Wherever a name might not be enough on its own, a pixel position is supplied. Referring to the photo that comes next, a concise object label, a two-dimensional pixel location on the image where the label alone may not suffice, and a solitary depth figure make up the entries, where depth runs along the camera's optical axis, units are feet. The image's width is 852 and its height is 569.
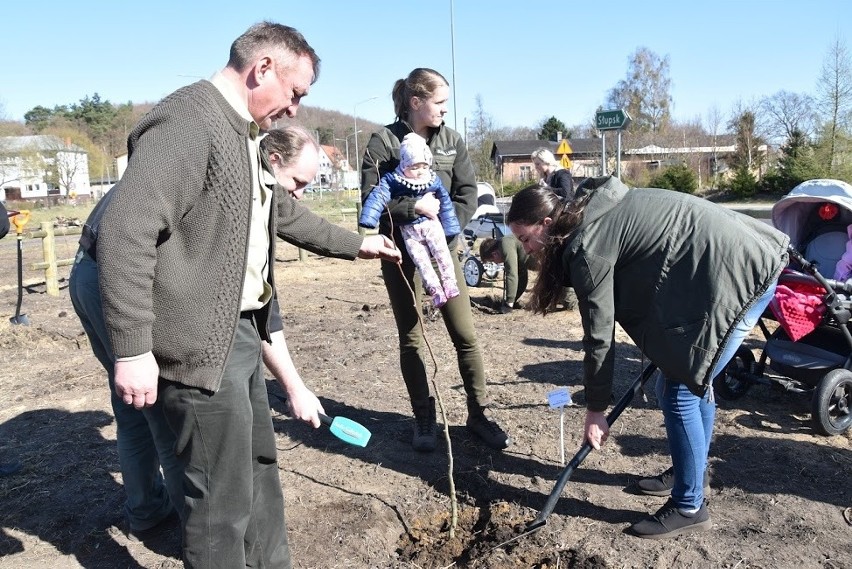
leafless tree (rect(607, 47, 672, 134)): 176.35
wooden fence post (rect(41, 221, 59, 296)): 33.96
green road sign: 40.96
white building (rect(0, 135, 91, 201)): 144.10
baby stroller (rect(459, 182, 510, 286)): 32.99
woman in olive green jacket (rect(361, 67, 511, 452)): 11.53
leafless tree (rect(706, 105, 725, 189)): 146.49
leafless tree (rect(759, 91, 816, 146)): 118.42
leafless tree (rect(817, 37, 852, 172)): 101.04
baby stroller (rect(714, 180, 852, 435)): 13.01
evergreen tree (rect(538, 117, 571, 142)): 233.76
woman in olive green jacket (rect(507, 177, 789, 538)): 8.43
